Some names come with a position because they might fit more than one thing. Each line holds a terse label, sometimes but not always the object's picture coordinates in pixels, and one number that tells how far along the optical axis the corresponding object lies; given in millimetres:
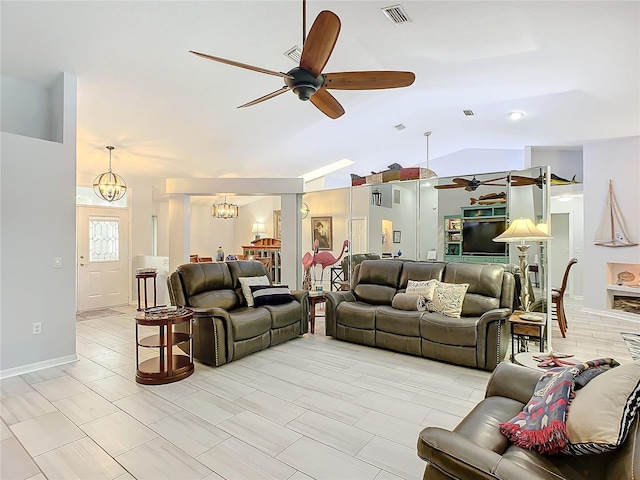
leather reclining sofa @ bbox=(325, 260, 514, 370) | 3465
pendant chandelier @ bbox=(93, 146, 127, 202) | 5344
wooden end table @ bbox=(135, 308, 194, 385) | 3137
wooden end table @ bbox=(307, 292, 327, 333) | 4949
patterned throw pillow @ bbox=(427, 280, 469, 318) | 3906
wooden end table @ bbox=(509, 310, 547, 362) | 3334
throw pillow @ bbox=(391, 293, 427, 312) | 4059
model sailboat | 6027
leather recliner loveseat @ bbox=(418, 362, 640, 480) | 1094
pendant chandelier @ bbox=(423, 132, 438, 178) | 5668
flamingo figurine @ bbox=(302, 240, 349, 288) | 7082
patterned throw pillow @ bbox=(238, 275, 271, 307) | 4353
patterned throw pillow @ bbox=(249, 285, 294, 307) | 4328
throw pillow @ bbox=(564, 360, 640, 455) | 1155
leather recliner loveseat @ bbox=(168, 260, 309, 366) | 3564
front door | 6328
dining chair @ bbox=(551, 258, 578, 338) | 4824
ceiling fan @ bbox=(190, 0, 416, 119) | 2119
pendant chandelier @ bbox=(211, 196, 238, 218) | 8633
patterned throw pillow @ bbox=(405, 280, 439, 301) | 4160
